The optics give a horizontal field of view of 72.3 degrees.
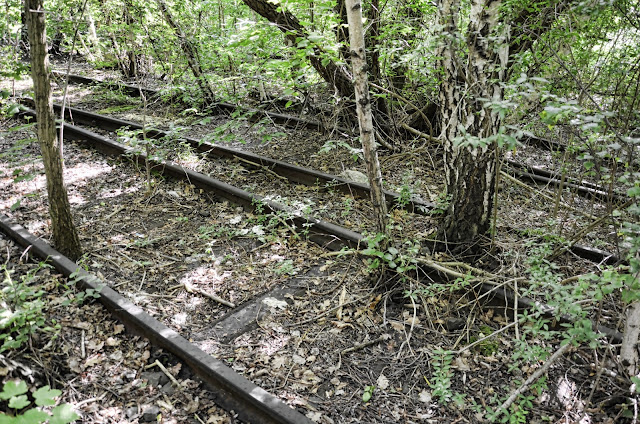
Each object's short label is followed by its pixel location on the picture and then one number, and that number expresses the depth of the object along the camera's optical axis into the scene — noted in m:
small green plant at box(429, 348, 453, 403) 3.22
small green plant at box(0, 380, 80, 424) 2.24
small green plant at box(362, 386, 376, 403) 3.26
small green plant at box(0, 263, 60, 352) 3.14
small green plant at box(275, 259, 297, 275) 4.75
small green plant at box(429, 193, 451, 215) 4.65
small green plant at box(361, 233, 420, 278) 3.84
